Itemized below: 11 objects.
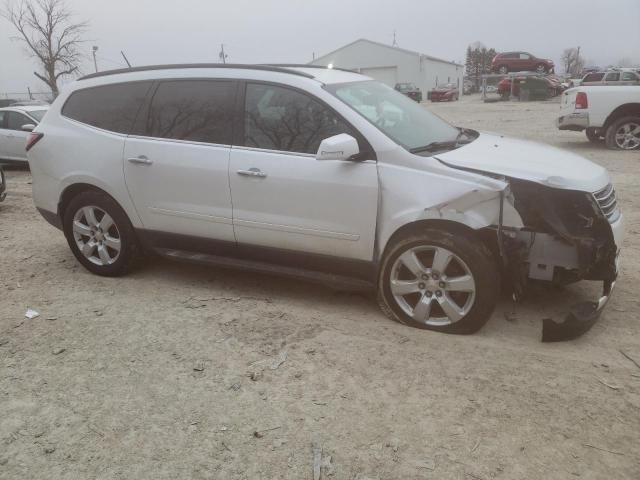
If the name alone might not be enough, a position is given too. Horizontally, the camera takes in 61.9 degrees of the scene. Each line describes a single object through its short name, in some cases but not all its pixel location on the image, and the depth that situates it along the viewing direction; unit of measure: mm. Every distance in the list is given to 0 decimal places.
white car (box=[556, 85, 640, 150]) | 10875
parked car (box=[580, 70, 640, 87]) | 18612
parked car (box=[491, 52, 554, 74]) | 33969
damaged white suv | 3434
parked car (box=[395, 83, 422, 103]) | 35062
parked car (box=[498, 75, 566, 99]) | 29972
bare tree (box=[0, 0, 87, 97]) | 38969
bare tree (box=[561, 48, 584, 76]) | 82262
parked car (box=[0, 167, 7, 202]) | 8078
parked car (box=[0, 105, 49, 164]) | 11852
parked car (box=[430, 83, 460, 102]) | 38938
